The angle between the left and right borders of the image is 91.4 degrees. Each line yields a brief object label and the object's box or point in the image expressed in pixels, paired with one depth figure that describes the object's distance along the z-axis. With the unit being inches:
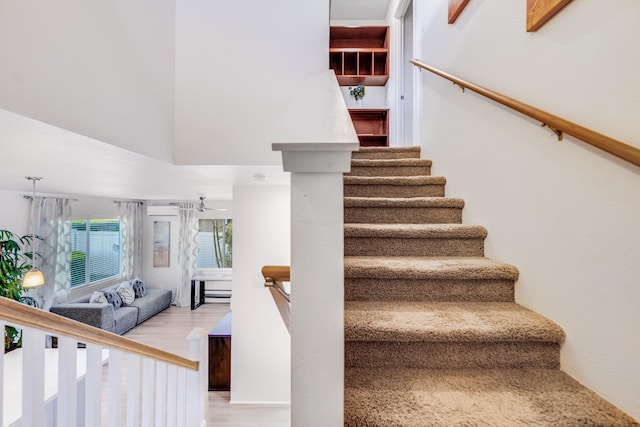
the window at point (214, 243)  309.4
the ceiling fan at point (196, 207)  289.9
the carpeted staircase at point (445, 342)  38.2
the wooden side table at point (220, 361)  144.7
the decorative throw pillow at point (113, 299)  220.9
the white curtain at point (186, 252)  288.0
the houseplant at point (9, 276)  121.2
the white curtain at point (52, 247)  187.2
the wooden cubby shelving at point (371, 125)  177.3
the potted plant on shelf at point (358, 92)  170.1
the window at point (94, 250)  230.4
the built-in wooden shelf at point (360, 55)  170.7
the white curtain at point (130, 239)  268.8
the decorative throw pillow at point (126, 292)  235.1
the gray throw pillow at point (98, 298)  209.6
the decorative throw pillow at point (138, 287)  256.7
